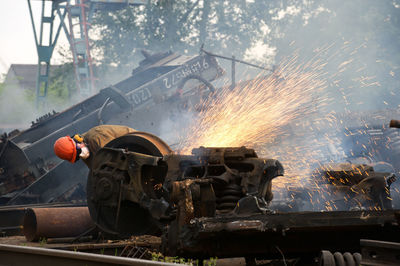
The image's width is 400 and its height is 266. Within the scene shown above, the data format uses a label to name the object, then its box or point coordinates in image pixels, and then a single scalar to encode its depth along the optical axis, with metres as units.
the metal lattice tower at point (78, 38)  27.56
